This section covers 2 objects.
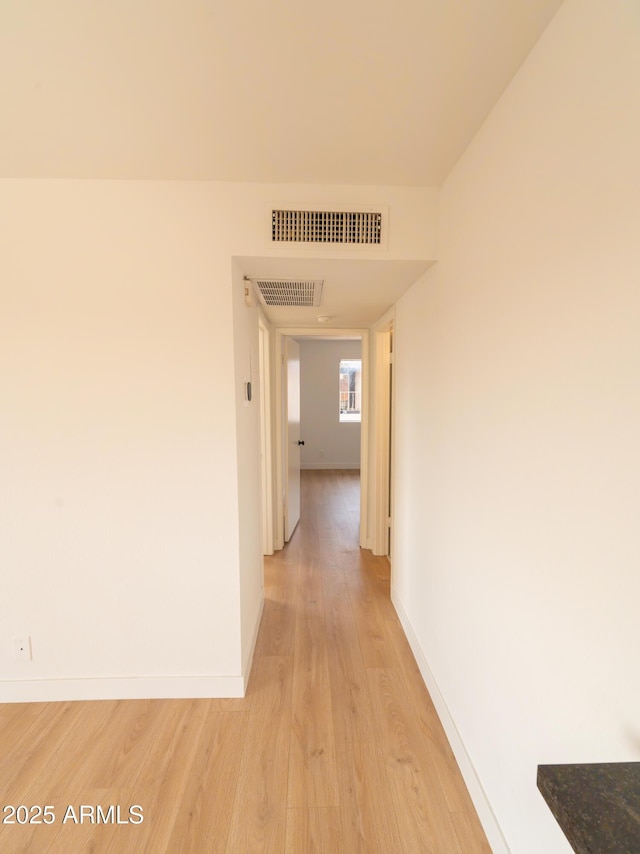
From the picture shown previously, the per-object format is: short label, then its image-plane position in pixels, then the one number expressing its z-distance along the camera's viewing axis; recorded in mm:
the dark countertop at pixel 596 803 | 496
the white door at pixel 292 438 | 3514
